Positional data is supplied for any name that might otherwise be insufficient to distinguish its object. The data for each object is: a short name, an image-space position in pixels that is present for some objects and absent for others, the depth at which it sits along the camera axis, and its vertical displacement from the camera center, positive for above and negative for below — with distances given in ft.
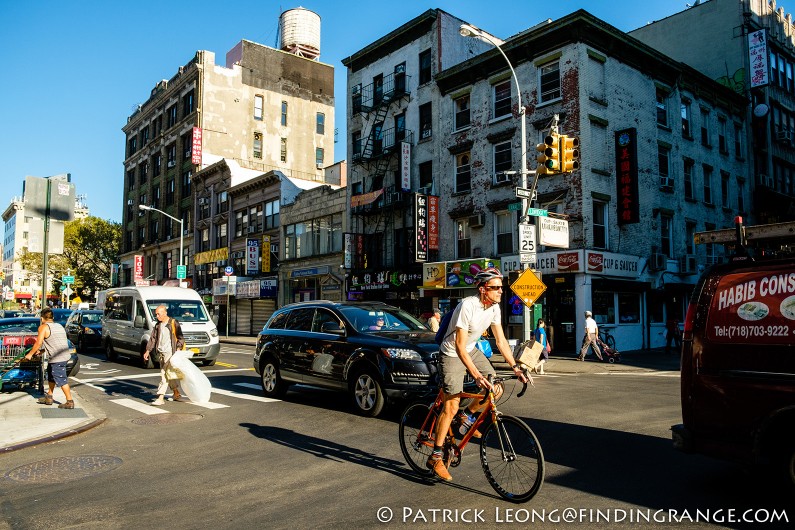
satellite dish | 112.78 +36.14
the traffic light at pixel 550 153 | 50.85 +12.69
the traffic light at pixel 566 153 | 51.85 +12.96
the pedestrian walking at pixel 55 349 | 34.83 -2.46
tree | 225.15 +18.84
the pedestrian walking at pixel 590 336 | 70.90 -3.52
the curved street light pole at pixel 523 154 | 58.92 +16.24
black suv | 30.04 -2.48
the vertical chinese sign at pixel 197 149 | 168.76 +43.61
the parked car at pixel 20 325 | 44.78 -1.42
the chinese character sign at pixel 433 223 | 100.48 +13.63
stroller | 70.54 -5.55
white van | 59.06 -1.45
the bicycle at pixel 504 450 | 16.81 -4.21
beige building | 172.29 +52.77
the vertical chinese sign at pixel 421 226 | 99.04 +12.90
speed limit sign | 61.36 +6.32
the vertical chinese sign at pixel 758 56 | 109.40 +44.97
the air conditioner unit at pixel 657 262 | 89.97 +6.44
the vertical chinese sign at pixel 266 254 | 141.49 +12.02
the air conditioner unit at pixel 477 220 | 94.79 +13.35
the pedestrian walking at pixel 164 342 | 37.86 -2.22
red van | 15.93 -1.64
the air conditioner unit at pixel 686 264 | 95.25 +6.47
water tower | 194.80 +87.81
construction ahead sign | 58.85 +1.81
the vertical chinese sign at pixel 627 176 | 84.02 +17.95
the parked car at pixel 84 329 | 78.48 -2.93
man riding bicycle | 17.93 -1.09
